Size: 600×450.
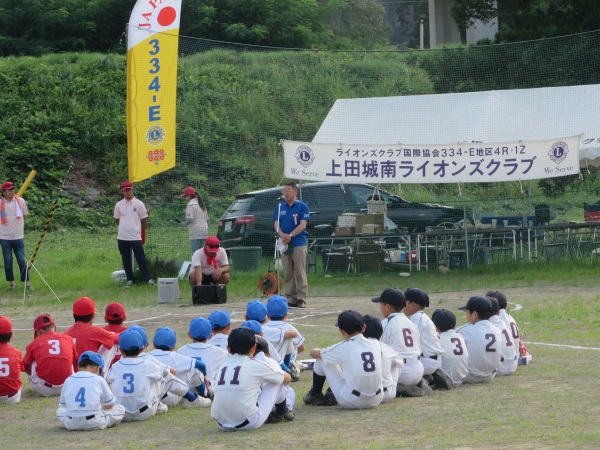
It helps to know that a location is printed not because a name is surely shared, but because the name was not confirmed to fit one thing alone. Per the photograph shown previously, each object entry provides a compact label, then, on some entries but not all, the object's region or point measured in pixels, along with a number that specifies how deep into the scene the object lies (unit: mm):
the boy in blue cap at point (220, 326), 13143
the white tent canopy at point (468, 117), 28579
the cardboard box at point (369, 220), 27087
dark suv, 28601
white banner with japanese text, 25485
